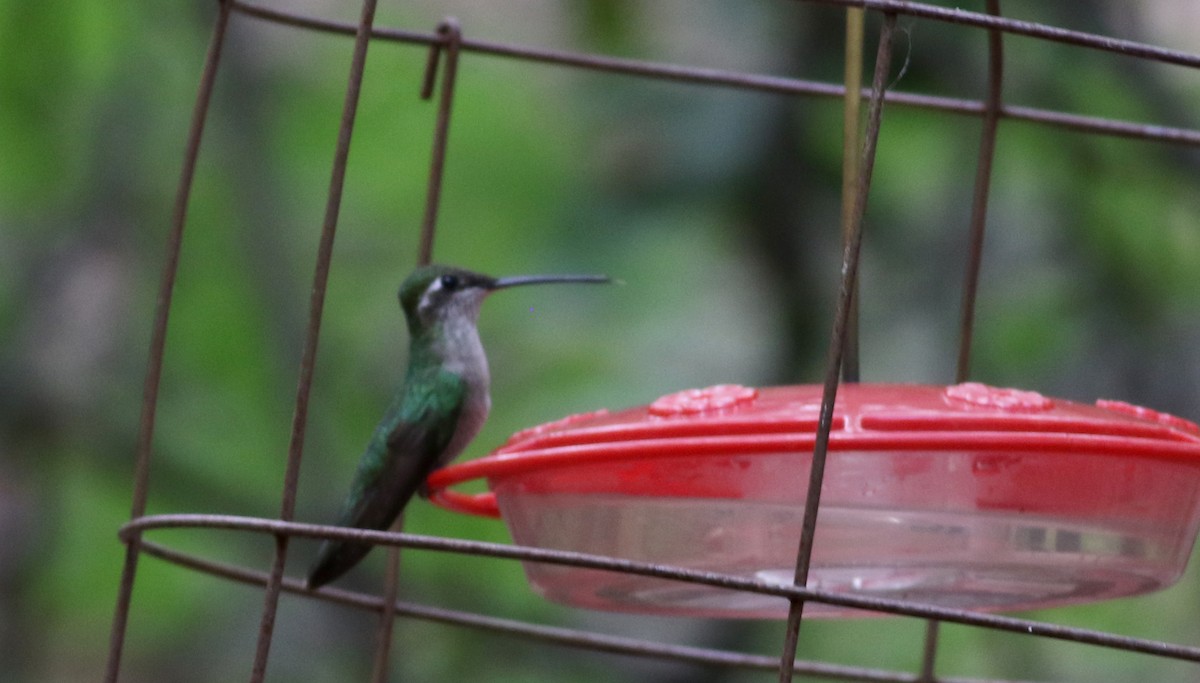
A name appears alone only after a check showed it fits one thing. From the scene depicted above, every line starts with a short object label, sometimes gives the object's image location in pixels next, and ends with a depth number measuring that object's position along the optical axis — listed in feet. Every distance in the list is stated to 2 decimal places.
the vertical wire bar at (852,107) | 16.46
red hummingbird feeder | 13.73
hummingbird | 20.83
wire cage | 12.30
